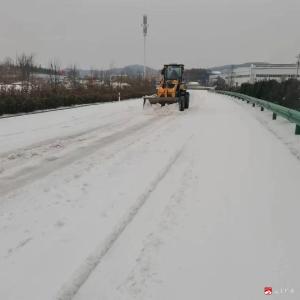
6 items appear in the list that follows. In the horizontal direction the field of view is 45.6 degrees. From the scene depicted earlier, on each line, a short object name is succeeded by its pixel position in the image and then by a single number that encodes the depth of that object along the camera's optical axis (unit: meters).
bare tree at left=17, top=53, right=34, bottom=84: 41.31
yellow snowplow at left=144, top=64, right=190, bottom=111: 21.02
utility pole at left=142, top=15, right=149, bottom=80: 55.02
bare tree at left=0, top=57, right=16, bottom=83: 48.91
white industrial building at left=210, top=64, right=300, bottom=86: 139.38
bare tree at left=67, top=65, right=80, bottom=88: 36.36
